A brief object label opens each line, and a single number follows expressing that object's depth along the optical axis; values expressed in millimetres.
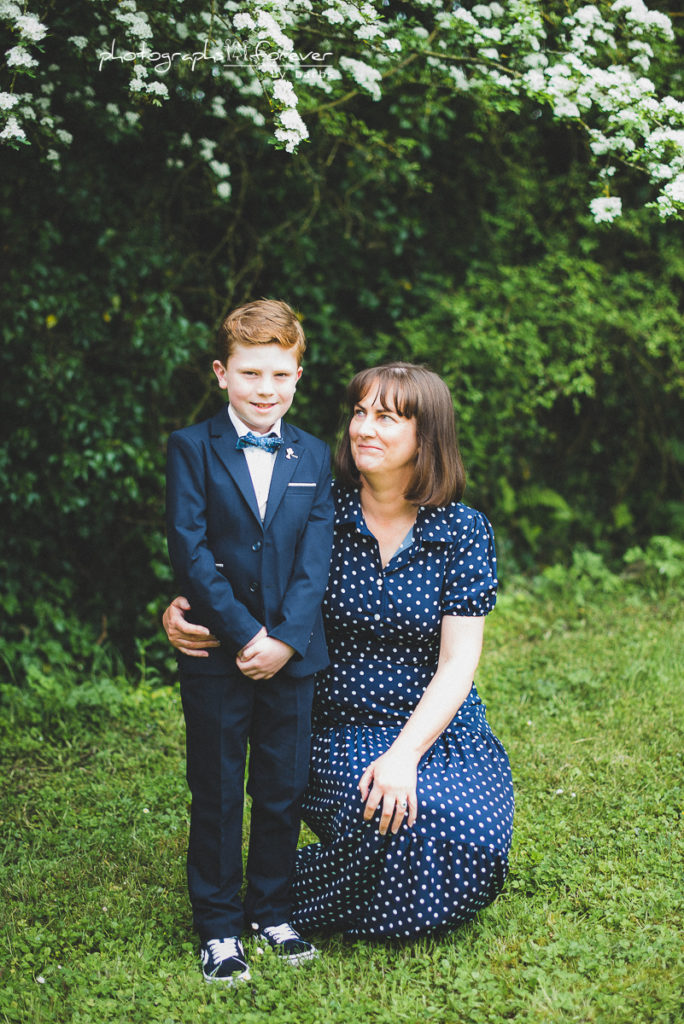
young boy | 2301
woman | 2389
